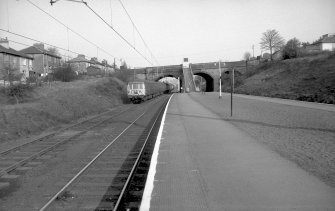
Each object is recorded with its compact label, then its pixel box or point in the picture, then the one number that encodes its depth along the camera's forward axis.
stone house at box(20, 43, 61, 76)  75.38
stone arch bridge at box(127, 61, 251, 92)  82.38
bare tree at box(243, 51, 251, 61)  122.15
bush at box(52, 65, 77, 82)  45.58
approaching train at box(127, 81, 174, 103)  40.06
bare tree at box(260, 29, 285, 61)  79.88
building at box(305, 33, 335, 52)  86.75
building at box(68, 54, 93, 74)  98.22
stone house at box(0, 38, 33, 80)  51.06
